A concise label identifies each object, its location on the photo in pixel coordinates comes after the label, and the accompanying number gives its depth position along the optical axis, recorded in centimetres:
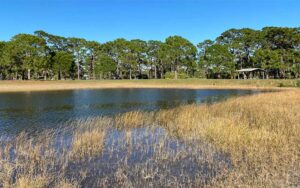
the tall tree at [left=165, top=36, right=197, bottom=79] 6813
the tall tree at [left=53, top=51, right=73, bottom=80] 6395
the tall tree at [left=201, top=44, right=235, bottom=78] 6463
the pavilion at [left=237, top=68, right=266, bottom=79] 6928
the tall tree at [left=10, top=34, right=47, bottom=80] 5972
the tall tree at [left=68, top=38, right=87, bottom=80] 6886
